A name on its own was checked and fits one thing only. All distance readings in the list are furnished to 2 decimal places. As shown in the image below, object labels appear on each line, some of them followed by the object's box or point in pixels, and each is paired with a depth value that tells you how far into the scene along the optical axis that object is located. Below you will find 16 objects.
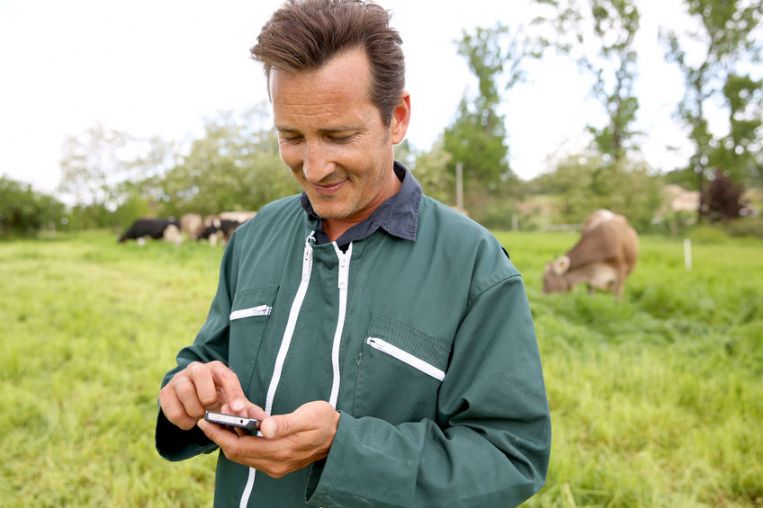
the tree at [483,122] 34.69
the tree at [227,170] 25.45
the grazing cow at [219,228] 20.25
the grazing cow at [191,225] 22.72
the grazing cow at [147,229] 21.92
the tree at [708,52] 26.45
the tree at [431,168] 23.33
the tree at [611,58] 30.25
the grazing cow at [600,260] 8.43
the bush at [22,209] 26.88
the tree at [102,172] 35.03
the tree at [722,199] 26.30
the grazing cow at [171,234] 21.74
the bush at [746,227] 22.42
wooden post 33.26
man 1.06
